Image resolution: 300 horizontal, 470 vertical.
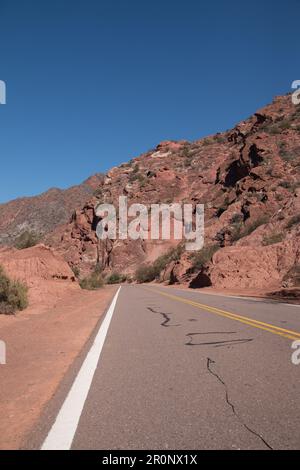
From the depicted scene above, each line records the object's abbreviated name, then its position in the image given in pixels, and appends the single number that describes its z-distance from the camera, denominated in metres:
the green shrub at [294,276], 25.39
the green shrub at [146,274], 61.91
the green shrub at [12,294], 16.44
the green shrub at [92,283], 39.62
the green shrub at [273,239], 32.97
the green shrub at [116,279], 70.19
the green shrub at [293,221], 34.69
